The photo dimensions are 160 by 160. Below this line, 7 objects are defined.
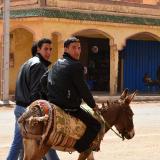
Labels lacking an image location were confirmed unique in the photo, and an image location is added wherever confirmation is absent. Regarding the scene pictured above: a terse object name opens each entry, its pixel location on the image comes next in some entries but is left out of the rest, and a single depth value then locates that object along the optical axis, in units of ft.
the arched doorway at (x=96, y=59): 101.60
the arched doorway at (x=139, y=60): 102.12
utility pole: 74.43
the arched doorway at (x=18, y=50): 92.38
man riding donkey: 21.20
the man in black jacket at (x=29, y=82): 23.59
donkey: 23.69
